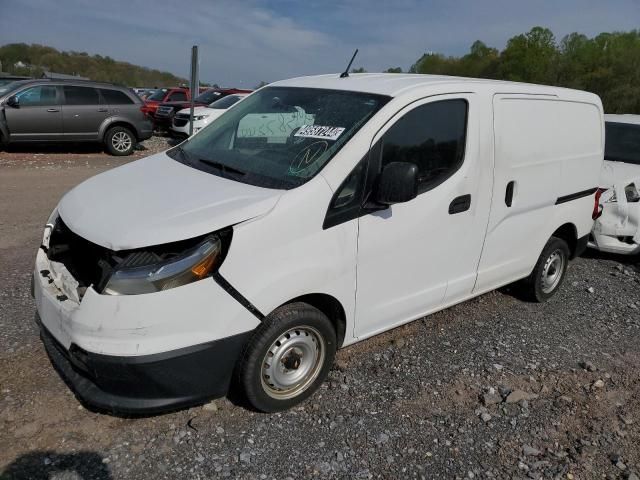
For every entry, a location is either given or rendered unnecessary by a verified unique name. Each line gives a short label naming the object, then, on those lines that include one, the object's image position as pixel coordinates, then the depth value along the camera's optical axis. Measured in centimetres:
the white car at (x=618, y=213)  588
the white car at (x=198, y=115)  1438
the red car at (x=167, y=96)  1916
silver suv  1125
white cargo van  242
